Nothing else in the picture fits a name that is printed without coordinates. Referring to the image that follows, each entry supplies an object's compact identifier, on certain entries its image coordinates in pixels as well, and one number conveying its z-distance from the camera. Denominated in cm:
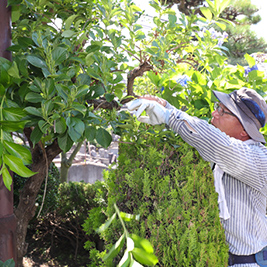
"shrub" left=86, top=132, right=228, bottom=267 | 150
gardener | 152
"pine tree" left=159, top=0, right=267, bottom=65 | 1123
